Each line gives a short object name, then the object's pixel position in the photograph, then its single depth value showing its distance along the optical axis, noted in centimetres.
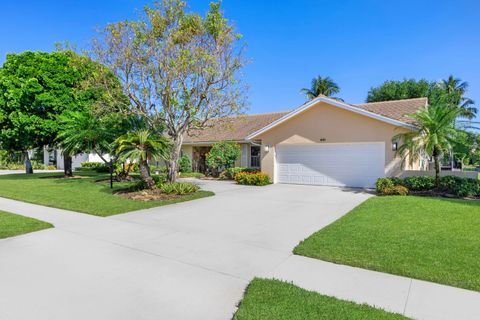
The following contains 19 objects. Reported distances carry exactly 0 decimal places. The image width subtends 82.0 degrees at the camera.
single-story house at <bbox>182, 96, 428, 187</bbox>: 1363
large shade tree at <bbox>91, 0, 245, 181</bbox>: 1217
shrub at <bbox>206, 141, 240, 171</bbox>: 1902
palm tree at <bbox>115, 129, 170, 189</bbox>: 1123
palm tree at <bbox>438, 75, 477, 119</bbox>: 3819
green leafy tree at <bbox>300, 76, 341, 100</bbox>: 3400
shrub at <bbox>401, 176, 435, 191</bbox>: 1179
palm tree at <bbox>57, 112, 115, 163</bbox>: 1538
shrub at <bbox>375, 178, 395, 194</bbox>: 1197
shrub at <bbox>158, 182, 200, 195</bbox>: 1155
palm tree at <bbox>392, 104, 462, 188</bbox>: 1088
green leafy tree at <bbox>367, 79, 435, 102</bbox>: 3547
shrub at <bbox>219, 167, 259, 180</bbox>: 1867
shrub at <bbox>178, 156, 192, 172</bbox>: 2208
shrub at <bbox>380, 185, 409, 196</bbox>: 1165
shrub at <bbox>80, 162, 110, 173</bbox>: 2478
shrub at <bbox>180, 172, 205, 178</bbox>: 2102
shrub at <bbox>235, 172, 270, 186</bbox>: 1574
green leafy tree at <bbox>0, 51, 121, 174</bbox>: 1675
